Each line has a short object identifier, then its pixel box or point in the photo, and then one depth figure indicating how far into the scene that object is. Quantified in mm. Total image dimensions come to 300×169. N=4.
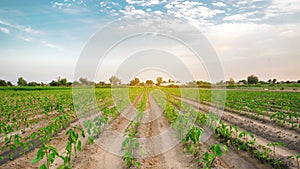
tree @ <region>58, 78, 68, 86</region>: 69875
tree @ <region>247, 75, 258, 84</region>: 92750
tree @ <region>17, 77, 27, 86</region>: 79050
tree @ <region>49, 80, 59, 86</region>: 69438
